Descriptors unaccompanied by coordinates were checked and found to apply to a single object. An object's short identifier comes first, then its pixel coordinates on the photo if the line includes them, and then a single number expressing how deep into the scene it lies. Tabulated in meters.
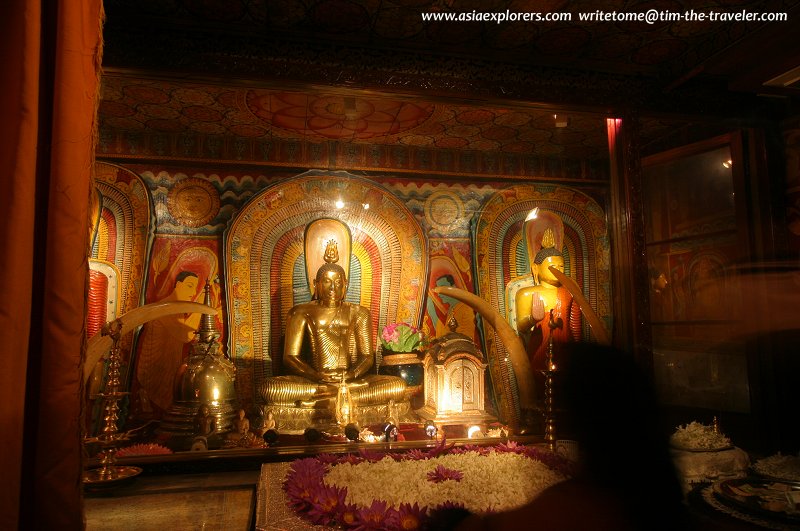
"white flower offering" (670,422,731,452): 3.56
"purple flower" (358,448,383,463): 3.29
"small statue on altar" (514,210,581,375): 5.30
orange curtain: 1.11
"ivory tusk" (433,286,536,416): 4.69
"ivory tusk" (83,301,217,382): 4.06
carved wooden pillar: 3.83
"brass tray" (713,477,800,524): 2.28
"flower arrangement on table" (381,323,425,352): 5.25
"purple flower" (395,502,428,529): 2.18
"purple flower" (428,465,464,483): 2.81
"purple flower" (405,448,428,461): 3.34
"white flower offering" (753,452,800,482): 3.24
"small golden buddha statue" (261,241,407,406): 5.25
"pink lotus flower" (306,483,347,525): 2.34
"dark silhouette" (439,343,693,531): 1.32
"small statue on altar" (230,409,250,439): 3.88
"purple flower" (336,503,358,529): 2.26
